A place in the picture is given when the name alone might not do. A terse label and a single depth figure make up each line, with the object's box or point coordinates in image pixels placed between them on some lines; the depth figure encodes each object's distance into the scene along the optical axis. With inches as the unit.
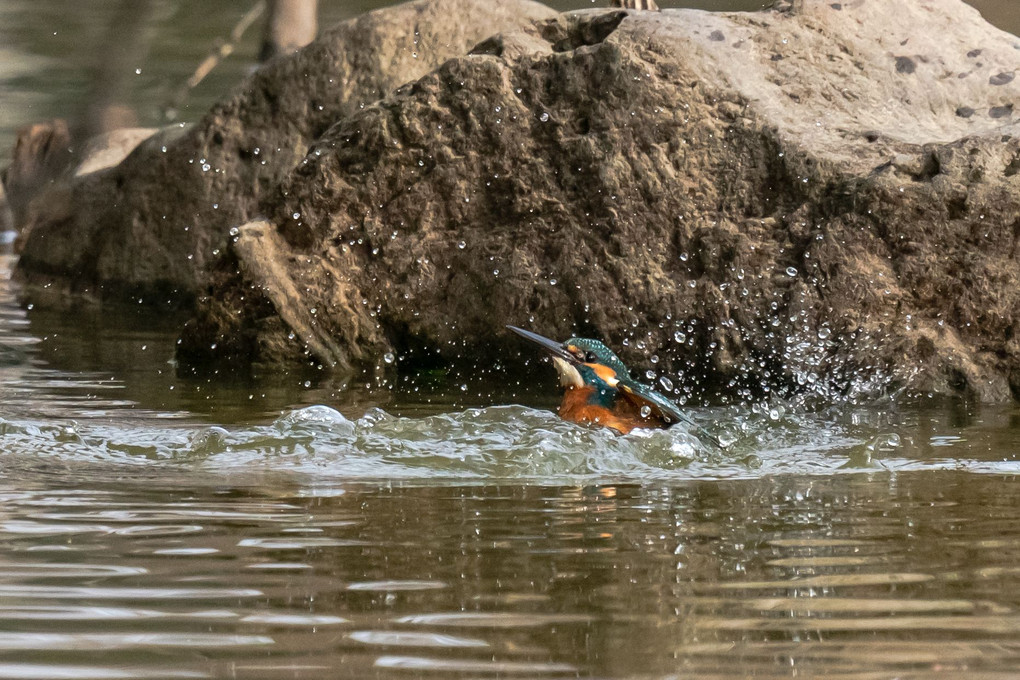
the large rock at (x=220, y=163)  727.1
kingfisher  411.8
